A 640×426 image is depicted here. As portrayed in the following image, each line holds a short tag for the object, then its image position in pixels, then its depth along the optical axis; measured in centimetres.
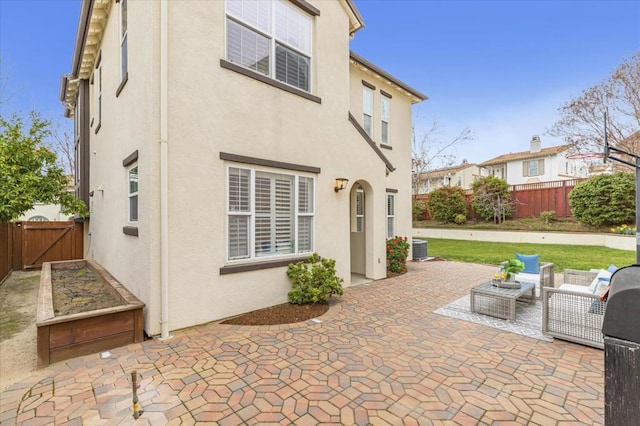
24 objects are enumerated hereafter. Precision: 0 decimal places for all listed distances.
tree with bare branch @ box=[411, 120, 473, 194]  2230
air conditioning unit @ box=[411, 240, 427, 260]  1390
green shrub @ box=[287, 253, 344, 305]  666
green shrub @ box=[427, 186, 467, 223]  2362
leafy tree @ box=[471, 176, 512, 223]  2197
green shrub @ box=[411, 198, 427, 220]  2625
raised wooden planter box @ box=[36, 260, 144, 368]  424
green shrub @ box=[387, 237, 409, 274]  1054
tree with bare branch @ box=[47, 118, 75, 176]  2084
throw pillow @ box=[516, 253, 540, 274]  800
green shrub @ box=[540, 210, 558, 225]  1992
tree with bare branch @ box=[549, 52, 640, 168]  1792
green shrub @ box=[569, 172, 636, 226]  1652
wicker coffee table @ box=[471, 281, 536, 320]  586
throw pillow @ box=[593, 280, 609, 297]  515
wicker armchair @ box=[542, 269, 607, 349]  469
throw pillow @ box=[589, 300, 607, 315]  464
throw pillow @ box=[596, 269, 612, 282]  554
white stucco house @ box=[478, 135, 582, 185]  3078
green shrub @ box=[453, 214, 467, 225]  2334
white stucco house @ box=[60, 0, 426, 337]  527
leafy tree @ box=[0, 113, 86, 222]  791
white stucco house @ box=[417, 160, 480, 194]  3878
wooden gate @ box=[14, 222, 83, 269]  1219
